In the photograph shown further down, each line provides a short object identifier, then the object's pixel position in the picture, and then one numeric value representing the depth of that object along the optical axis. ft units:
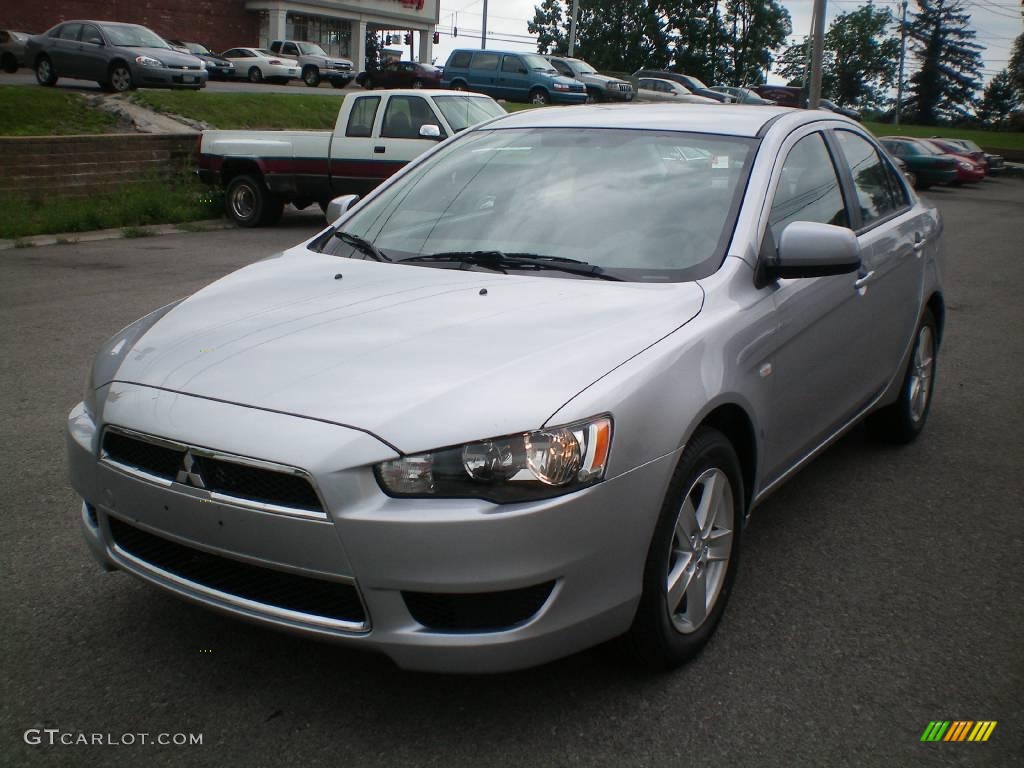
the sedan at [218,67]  128.12
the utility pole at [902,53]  313.32
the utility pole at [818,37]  86.02
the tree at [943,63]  335.47
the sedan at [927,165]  104.22
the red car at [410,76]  123.34
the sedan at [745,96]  139.19
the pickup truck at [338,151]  49.26
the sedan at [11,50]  111.96
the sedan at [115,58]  80.94
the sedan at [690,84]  155.84
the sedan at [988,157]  118.22
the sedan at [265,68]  132.46
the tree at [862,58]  372.58
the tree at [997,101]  334.44
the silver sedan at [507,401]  8.58
